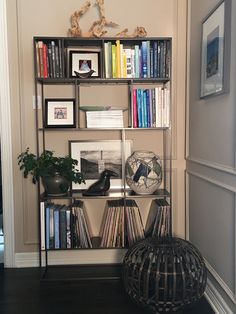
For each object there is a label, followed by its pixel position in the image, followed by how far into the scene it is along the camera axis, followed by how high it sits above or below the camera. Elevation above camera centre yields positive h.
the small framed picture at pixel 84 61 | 1.99 +0.60
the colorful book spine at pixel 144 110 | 1.94 +0.20
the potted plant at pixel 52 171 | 1.86 -0.26
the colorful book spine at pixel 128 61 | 1.92 +0.57
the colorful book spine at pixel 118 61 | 1.90 +0.57
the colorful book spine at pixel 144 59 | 1.91 +0.59
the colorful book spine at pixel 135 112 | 1.94 +0.18
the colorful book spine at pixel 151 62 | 1.91 +0.56
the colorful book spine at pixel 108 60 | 1.91 +0.58
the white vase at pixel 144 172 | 1.92 -0.29
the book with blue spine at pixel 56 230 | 1.96 -0.74
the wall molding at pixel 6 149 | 2.03 -0.11
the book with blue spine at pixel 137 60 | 1.92 +0.58
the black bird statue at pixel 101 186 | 1.98 -0.40
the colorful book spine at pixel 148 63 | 1.91 +0.55
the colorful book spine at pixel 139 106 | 1.94 +0.23
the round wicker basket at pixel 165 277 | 1.41 -0.82
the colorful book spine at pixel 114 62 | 1.91 +0.57
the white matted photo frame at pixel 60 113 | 1.99 +0.19
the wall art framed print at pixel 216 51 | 1.42 +0.52
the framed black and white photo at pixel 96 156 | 2.11 -0.17
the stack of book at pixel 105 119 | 1.98 +0.13
